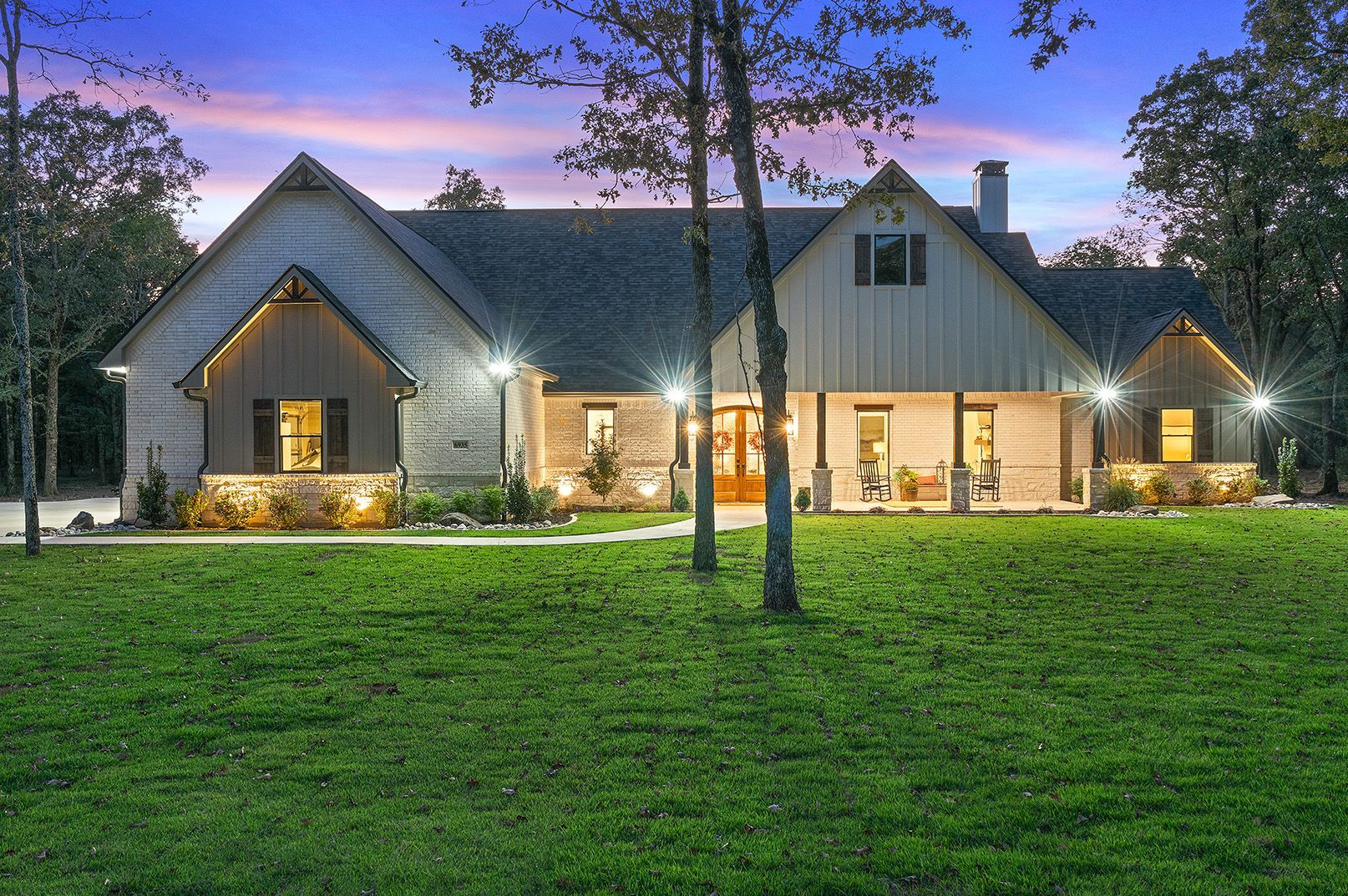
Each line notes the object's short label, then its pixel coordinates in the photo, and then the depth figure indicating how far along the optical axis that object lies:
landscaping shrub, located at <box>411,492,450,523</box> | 18.38
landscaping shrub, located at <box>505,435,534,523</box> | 18.61
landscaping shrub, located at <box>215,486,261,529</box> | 18.27
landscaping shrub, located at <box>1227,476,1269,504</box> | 22.78
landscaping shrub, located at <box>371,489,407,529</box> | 18.17
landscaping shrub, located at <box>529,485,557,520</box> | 19.05
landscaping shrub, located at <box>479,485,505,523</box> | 18.55
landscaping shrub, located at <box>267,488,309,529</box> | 17.94
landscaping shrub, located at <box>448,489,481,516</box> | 18.61
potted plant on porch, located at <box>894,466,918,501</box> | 22.95
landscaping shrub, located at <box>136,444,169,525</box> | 18.33
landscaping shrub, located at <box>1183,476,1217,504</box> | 22.58
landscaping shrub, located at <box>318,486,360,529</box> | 18.23
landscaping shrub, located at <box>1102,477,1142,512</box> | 20.94
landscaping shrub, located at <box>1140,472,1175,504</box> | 22.19
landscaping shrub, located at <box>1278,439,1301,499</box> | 23.42
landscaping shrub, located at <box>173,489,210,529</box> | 18.16
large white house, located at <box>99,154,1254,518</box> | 18.80
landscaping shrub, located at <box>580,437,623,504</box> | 22.14
